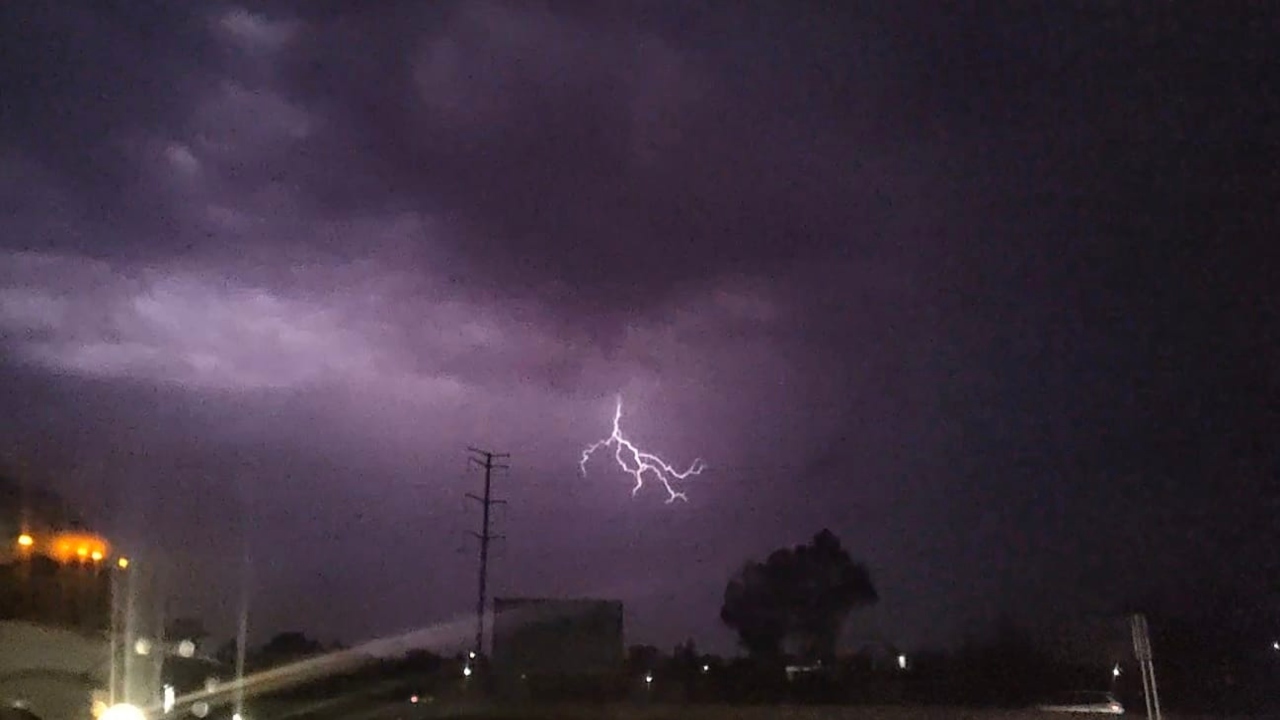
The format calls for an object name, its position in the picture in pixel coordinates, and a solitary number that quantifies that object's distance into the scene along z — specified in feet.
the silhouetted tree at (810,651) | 259.39
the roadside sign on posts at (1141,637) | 71.67
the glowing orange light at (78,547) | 51.37
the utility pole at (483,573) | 191.93
